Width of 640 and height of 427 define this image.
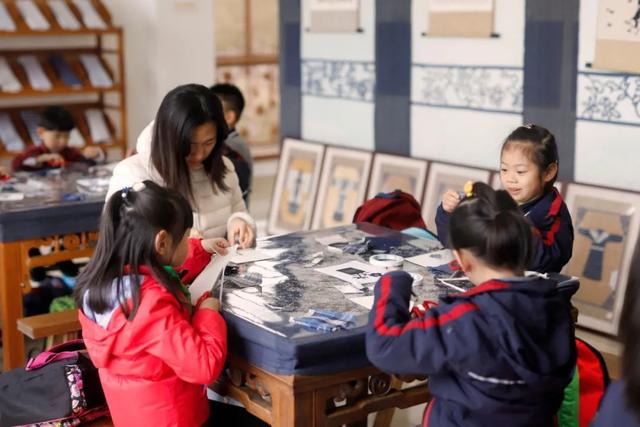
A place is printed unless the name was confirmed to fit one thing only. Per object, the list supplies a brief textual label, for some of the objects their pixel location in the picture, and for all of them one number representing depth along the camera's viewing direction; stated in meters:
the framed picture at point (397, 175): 5.32
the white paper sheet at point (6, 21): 7.00
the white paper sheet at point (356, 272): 2.91
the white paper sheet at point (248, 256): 3.13
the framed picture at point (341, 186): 5.73
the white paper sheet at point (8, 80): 7.04
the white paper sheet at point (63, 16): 7.29
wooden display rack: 7.18
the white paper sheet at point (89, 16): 7.39
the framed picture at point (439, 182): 5.05
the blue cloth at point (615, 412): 1.54
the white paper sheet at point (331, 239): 3.41
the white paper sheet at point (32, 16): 7.14
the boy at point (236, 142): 4.59
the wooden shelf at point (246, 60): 9.27
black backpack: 2.74
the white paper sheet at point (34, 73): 7.19
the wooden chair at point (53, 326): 3.57
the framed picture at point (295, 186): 6.11
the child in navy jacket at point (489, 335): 2.13
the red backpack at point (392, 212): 3.88
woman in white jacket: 3.15
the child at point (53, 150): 5.23
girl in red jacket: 2.41
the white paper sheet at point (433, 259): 3.12
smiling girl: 3.14
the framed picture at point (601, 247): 4.26
